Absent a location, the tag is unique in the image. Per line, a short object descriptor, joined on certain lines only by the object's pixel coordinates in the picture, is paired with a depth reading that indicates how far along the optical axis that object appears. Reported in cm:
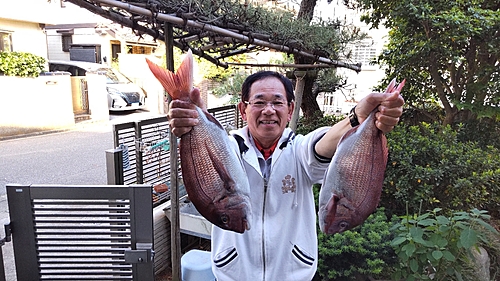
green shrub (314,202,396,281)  313
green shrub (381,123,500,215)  390
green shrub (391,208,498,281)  259
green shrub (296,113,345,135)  606
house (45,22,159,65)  2127
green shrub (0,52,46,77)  1138
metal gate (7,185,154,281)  220
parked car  1644
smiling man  164
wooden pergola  242
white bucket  362
